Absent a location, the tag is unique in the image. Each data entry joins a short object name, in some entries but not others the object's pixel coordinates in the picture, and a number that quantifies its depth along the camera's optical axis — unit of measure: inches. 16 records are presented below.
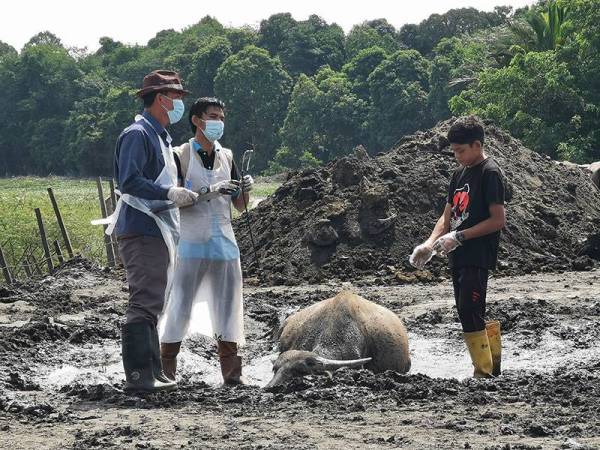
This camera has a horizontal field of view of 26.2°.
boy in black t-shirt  372.5
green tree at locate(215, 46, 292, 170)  3225.9
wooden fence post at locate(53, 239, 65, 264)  898.9
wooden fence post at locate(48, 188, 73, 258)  887.1
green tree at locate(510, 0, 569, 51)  1889.8
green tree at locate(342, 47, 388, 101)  3398.1
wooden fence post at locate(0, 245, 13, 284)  848.9
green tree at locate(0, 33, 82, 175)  3651.6
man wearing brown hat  367.6
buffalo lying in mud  423.8
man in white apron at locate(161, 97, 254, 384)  397.7
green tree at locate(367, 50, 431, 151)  2918.3
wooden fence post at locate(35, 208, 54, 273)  870.4
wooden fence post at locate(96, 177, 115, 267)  922.7
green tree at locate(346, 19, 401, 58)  3924.5
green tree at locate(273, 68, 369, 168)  2992.1
